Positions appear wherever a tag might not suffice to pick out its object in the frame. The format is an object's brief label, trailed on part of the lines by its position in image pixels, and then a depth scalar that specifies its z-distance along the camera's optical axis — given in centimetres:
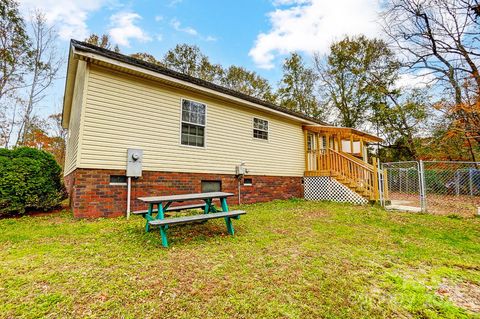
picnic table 378
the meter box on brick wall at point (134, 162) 614
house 582
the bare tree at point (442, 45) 941
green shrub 567
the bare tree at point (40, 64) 1559
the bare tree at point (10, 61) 1454
